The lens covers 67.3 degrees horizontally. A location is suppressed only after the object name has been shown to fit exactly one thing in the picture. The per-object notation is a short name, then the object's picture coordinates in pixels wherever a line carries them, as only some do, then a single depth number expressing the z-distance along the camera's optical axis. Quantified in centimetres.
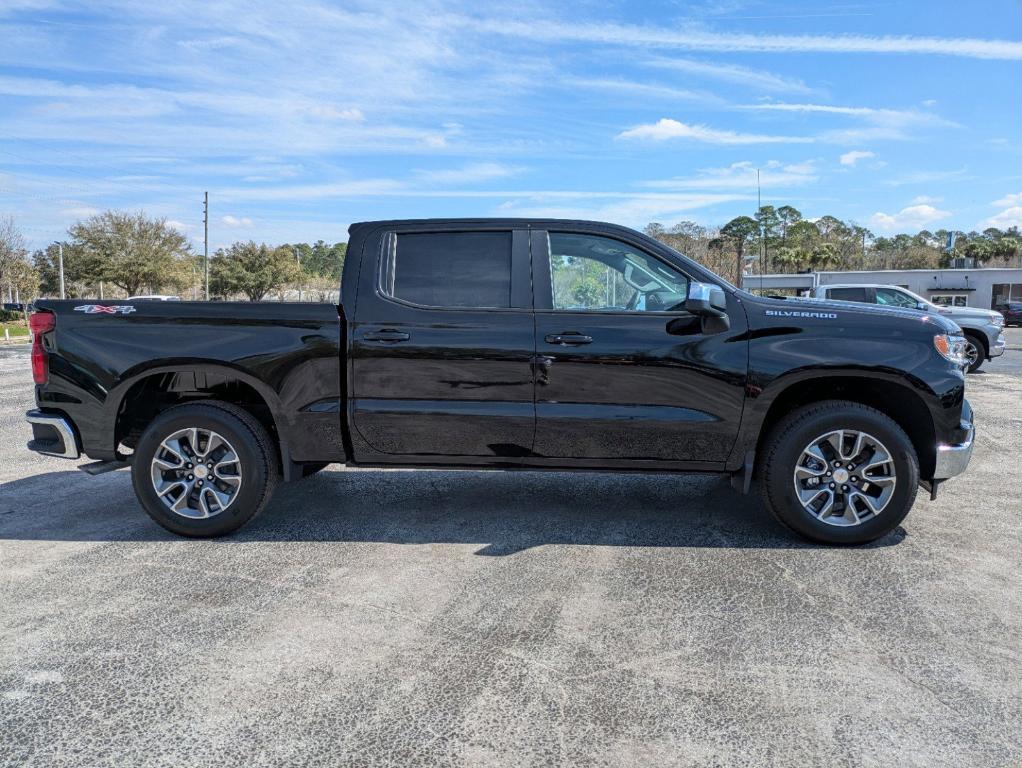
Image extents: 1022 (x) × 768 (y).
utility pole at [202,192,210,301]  5587
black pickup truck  444
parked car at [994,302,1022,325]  3959
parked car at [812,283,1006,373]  1536
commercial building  5350
